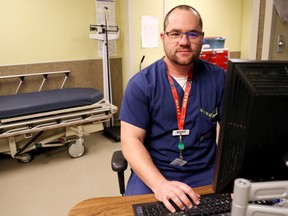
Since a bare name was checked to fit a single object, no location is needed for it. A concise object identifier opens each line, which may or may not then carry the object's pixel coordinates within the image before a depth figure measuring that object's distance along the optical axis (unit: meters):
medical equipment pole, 3.43
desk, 0.86
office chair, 1.37
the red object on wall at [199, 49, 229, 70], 3.87
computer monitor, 0.53
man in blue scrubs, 1.30
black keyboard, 0.83
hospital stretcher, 2.57
